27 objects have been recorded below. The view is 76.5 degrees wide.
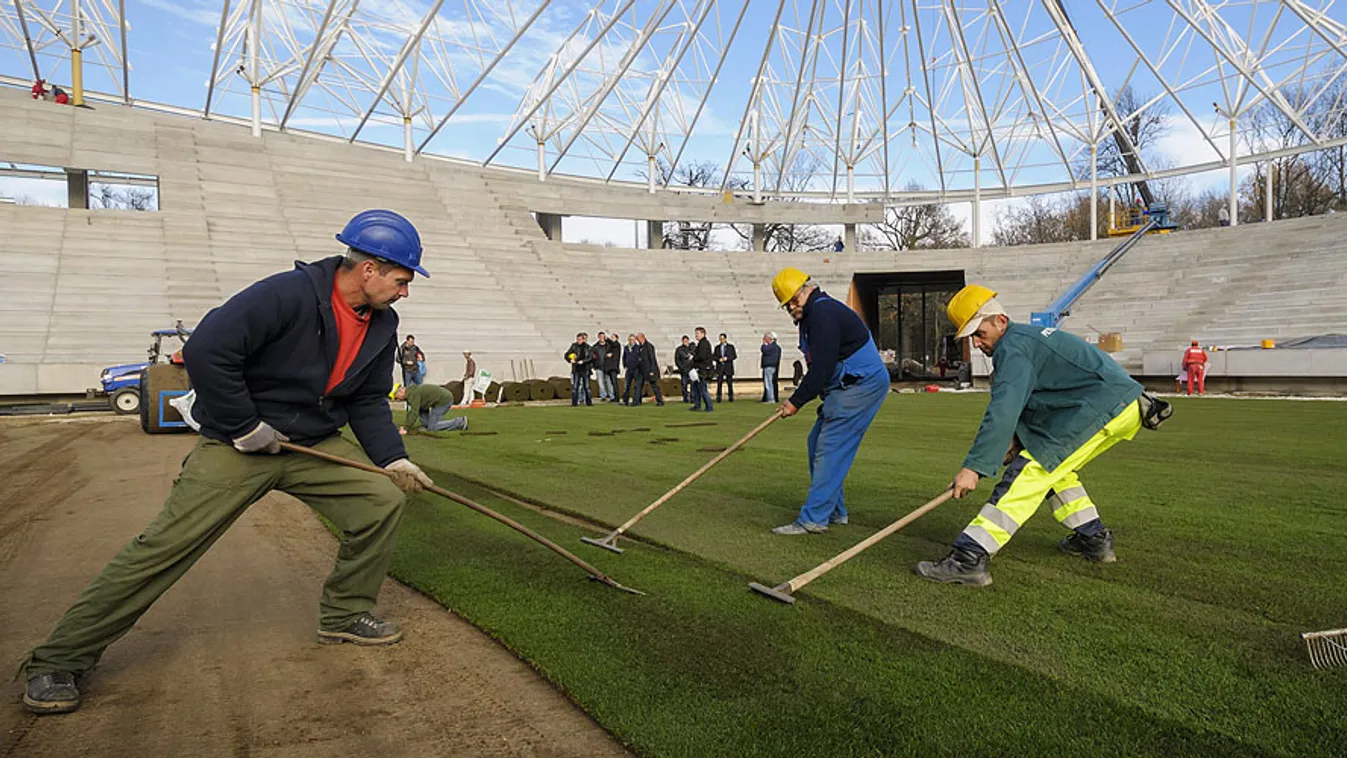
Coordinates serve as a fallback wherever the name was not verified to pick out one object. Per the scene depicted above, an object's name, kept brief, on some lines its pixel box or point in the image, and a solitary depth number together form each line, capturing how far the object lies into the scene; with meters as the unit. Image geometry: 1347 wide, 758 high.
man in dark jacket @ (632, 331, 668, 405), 22.11
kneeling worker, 14.04
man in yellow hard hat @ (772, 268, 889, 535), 5.82
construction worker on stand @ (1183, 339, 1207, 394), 23.73
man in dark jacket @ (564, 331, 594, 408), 22.48
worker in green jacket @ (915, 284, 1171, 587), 4.41
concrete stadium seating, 26.64
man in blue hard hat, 3.29
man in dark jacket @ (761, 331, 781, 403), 21.84
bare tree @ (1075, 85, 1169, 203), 47.15
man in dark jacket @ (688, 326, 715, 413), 19.81
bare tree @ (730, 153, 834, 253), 61.41
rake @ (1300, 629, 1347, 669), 3.25
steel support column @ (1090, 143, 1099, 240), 42.94
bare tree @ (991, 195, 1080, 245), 59.22
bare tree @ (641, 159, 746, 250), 62.59
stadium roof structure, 33.66
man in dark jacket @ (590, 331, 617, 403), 23.09
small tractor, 19.56
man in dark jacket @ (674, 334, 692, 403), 22.03
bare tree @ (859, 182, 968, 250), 58.44
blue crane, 34.71
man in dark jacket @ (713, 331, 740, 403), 22.92
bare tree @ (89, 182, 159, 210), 52.03
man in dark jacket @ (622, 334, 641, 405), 22.22
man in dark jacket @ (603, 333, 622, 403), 23.48
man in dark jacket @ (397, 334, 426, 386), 18.25
